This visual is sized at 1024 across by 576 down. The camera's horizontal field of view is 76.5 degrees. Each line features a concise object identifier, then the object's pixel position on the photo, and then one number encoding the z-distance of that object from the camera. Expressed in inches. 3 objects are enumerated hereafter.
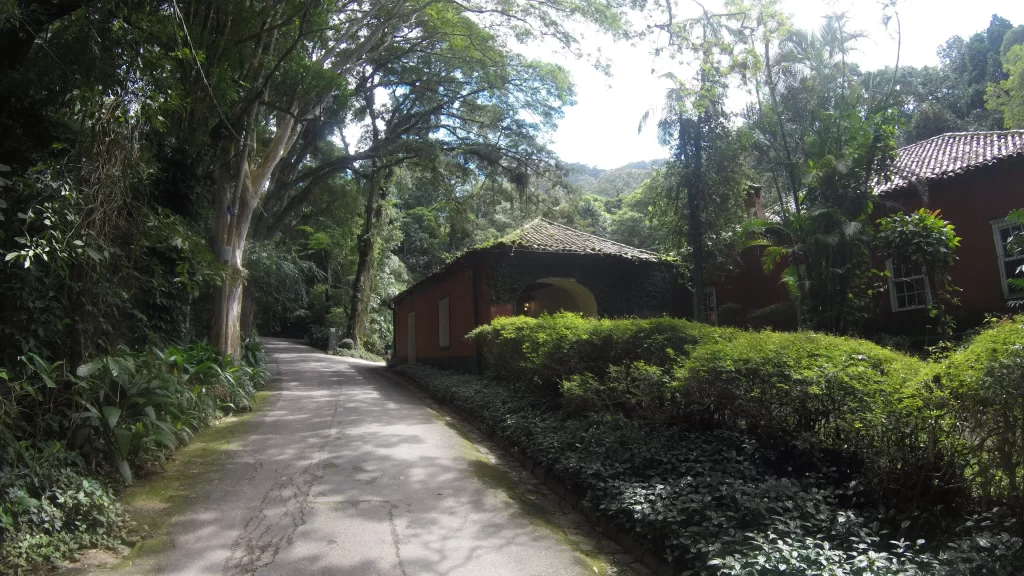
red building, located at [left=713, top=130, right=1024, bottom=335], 510.0
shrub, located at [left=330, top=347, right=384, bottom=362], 1189.1
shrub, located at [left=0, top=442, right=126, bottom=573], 158.2
